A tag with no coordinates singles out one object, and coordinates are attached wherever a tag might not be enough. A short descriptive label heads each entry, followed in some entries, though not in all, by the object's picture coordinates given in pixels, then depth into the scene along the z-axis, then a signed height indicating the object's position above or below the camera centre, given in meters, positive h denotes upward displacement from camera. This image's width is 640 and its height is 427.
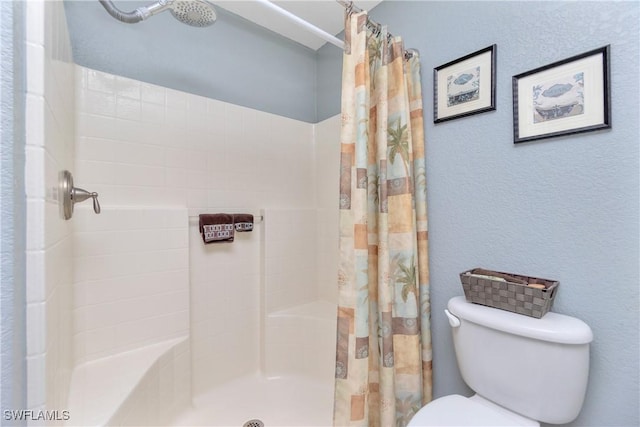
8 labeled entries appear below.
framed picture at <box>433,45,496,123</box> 1.12 +0.56
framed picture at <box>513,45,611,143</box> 0.88 +0.40
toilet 0.84 -0.51
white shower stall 0.74 -0.18
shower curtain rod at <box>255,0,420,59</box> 0.98 +0.75
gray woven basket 0.90 -0.26
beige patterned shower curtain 1.02 -0.10
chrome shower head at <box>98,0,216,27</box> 1.11 +0.87
